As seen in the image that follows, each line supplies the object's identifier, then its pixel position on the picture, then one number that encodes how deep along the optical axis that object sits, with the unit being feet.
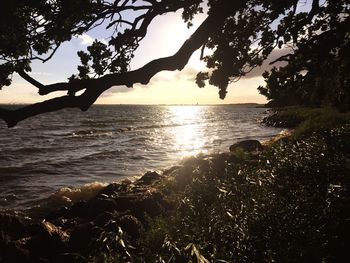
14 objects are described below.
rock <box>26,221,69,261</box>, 27.07
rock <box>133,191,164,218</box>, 34.52
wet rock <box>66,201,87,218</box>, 39.73
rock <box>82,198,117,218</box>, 37.29
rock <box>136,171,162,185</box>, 53.52
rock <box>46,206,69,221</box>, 41.72
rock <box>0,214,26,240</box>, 33.65
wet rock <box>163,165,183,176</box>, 60.94
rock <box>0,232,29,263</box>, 25.70
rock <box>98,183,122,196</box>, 47.67
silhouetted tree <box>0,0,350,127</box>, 18.26
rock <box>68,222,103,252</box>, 26.71
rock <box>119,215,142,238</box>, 28.37
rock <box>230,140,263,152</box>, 72.18
